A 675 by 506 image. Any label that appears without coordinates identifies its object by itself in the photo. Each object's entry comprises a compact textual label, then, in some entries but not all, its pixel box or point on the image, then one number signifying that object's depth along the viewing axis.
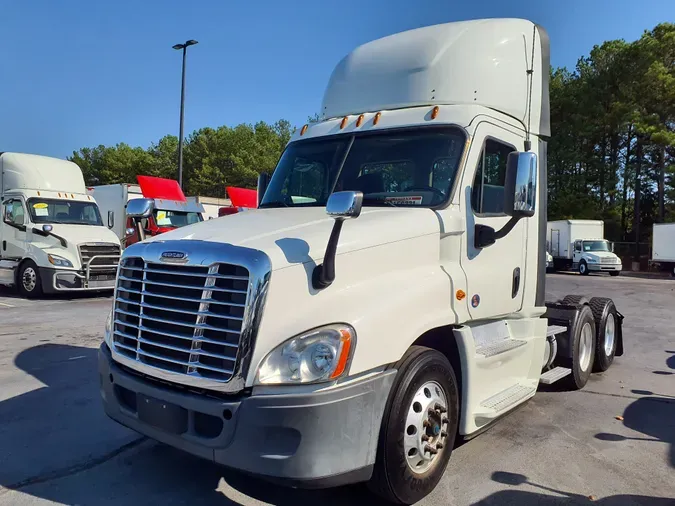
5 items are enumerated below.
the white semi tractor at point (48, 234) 13.23
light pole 22.39
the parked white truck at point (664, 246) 30.38
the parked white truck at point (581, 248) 31.02
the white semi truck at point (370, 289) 2.89
